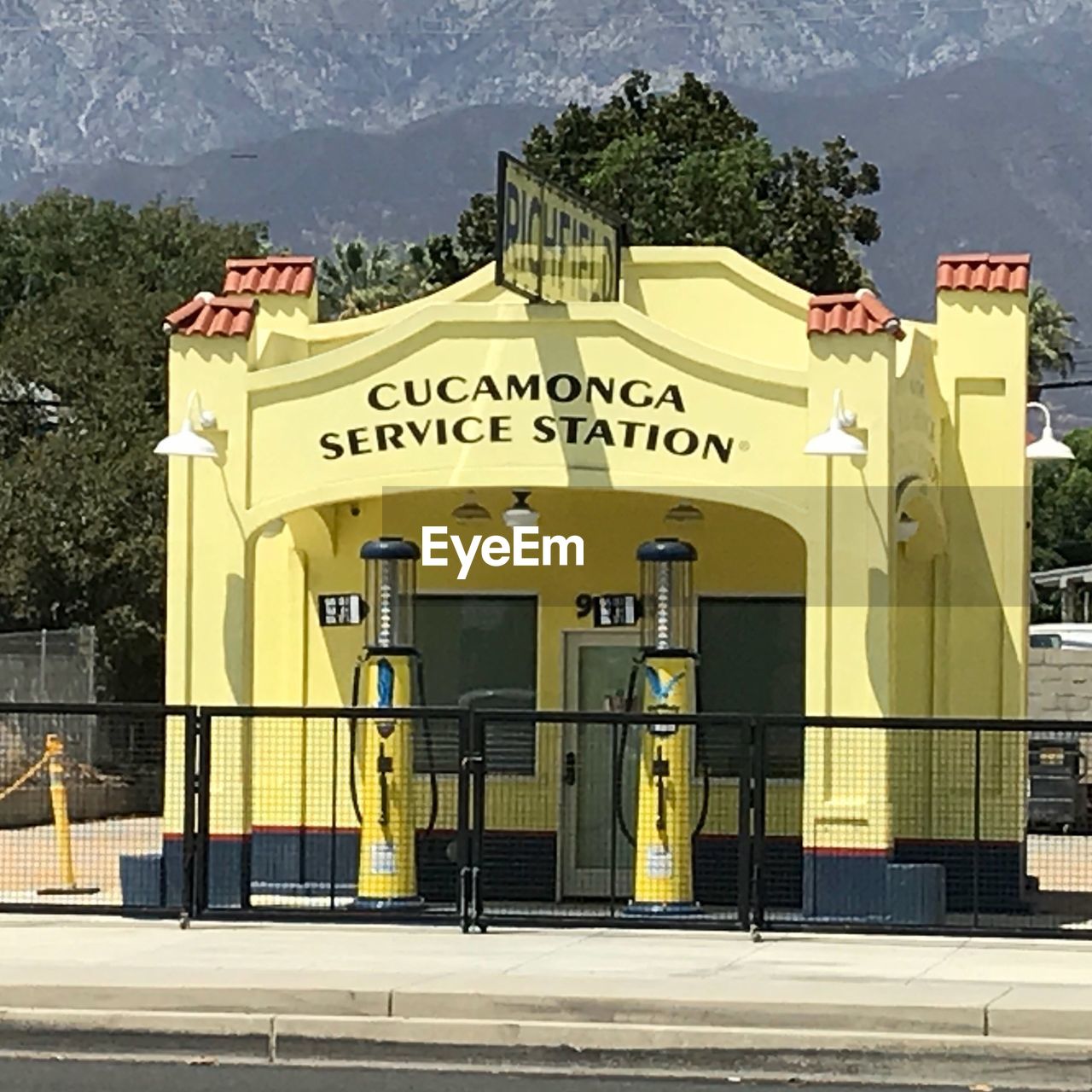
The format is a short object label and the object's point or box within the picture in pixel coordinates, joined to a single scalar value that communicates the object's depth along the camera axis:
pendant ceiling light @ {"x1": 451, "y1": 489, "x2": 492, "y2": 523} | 20.09
